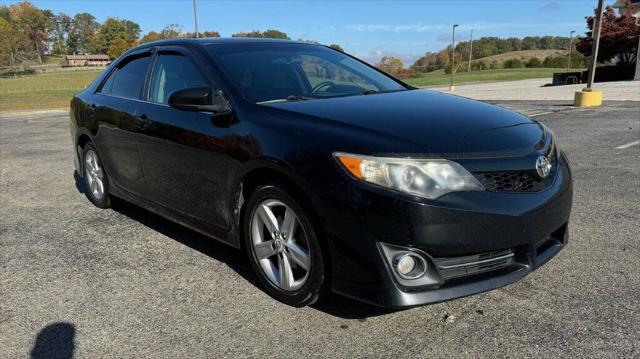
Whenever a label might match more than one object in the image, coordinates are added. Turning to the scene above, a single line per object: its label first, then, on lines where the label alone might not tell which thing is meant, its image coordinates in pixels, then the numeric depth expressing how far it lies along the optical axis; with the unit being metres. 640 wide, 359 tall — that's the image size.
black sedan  2.48
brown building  135.14
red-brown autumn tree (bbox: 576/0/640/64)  33.25
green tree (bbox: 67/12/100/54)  162.50
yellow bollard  14.02
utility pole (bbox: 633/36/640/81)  28.84
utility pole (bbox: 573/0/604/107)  13.73
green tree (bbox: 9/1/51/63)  144.88
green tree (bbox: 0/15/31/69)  97.44
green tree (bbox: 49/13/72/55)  161.99
